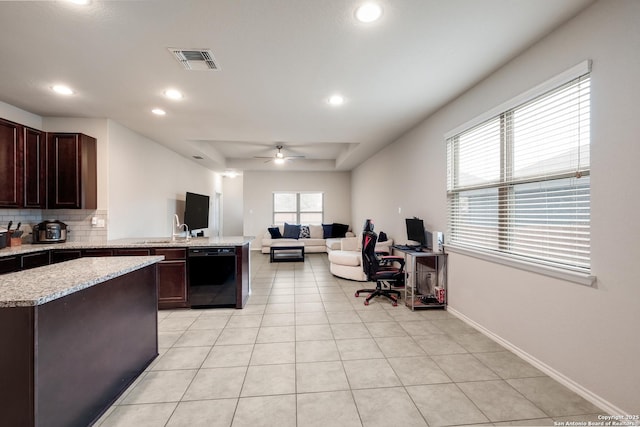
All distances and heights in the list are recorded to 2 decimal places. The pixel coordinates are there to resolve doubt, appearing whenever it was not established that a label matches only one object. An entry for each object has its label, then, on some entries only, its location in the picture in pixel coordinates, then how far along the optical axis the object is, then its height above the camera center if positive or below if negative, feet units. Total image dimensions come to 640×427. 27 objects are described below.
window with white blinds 6.39 +0.95
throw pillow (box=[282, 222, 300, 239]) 28.02 -1.89
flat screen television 17.81 +0.12
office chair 12.70 -2.75
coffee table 23.88 -3.60
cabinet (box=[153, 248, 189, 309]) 11.75 -2.92
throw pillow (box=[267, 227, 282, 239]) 27.85 -1.99
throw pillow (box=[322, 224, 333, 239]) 28.94 -1.95
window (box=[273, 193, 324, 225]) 30.27 +0.56
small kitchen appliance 11.83 -0.85
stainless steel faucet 12.73 -1.15
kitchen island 4.24 -2.43
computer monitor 13.21 -0.91
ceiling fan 21.16 +4.63
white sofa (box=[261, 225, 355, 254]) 27.09 -2.82
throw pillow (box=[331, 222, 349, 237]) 29.04 -1.84
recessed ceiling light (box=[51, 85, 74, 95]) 9.74 +4.57
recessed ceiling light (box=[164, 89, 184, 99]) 10.10 +4.59
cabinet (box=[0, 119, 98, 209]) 11.02 +1.87
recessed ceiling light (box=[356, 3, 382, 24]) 5.89 +4.55
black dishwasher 11.78 -2.80
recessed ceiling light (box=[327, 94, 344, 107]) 10.57 +4.61
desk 11.86 -3.23
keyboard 13.00 -1.74
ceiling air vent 7.62 +4.60
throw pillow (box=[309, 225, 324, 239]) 28.76 -2.05
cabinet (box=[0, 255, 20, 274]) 9.17 -1.80
